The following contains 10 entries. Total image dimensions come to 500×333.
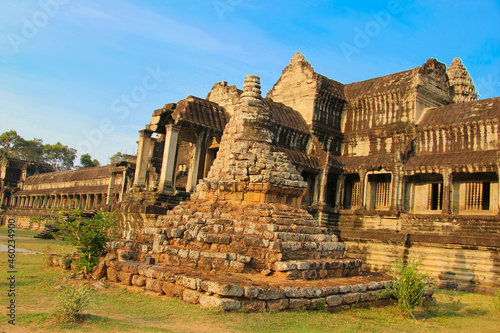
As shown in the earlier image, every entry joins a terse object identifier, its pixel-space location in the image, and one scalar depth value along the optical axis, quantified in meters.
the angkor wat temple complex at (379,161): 18.81
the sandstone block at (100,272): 10.61
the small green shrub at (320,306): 8.81
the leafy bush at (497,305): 10.54
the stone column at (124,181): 37.01
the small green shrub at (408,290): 9.58
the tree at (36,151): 78.94
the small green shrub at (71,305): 6.87
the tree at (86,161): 80.12
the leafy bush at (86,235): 11.19
